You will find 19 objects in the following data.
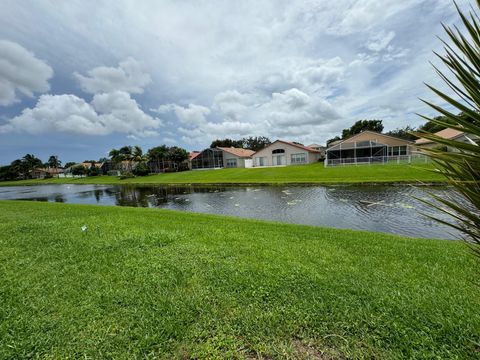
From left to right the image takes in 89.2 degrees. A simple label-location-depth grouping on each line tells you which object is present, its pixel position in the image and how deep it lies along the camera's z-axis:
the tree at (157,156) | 52.78
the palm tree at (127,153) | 54.25
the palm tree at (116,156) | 54.00
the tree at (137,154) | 54.44
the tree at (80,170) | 66.94
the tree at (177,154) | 52.09
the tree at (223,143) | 72.00
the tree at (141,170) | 50.56
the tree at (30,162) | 73.75
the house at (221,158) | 49.28
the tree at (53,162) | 83.94
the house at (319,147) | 48.95
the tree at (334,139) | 72.06
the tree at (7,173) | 73.31
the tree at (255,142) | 82.56
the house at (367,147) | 32.91
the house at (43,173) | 78.00
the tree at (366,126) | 57.55
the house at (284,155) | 42.06
